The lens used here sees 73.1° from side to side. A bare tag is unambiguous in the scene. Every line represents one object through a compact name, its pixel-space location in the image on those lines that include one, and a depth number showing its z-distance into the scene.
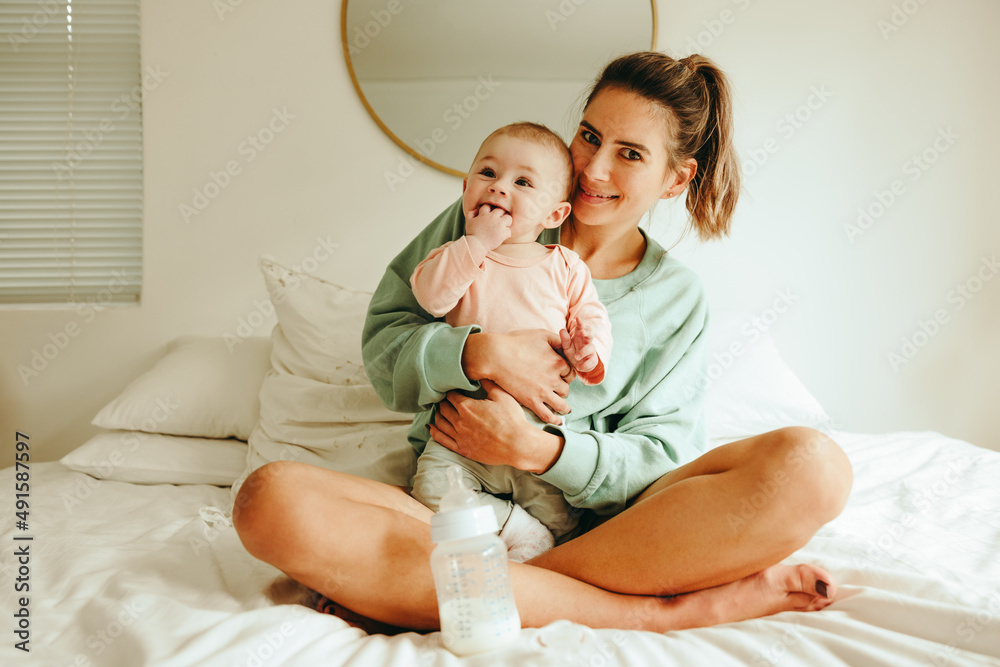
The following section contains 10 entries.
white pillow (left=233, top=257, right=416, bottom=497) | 1.37
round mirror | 1.99
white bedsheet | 0.71
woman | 0.83
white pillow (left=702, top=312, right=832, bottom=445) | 1.72
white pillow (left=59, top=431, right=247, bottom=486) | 1.50
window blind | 2.00
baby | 1.01
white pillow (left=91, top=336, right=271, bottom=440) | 1.58
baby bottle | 0.74
